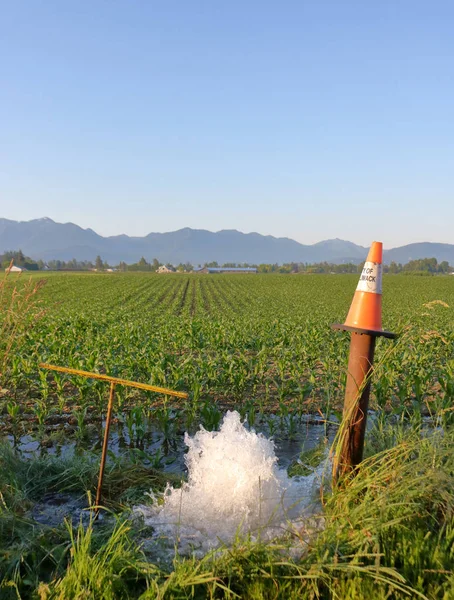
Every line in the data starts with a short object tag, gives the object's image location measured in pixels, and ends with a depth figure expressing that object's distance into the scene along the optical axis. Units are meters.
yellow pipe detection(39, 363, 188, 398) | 3.15
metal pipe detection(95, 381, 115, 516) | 3.48
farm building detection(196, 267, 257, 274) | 145.12
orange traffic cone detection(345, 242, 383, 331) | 3.49
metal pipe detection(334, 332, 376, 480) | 3.45
